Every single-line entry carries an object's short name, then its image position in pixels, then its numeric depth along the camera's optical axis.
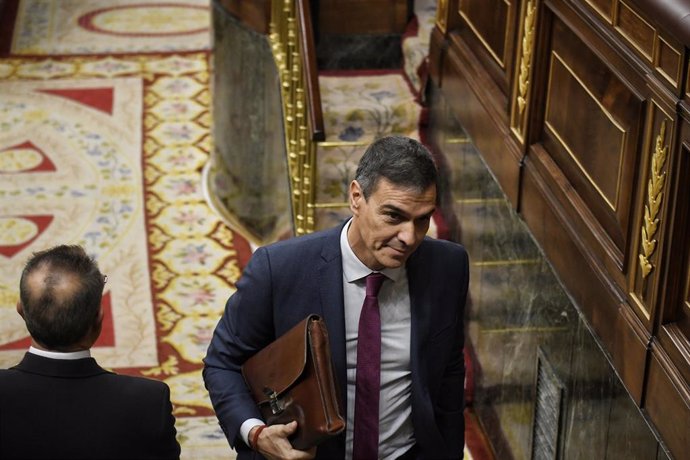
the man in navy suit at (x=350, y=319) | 3.52
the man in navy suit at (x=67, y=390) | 2.93
